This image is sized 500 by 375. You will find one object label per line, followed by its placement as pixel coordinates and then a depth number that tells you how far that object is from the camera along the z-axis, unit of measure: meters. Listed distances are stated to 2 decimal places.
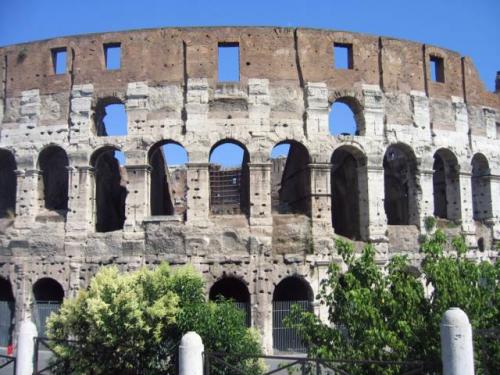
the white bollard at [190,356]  7.28
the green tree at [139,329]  9.73
